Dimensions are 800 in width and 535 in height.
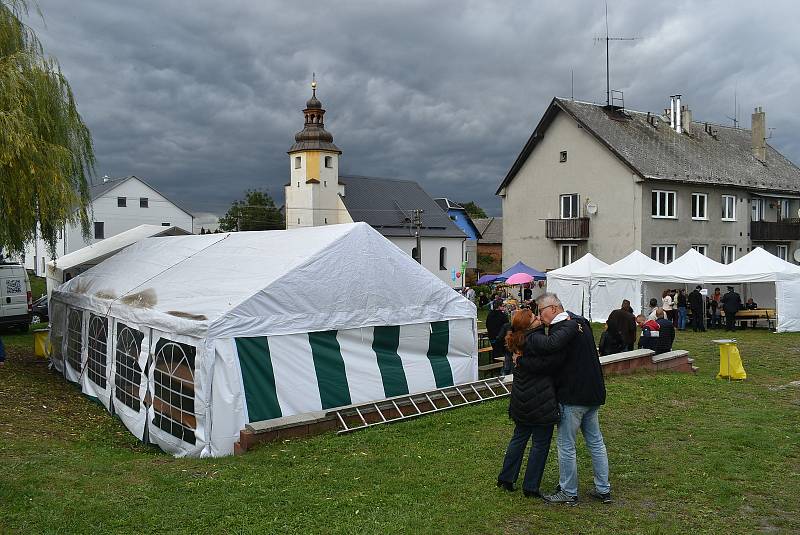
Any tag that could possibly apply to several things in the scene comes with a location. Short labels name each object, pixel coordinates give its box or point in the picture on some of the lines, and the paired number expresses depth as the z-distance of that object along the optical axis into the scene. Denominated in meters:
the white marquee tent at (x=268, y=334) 8.70
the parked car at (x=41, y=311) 29.08
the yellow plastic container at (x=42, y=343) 17.14
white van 21.72
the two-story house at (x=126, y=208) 62.03
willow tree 11.80
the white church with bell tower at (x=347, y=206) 59.19
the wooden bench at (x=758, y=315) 22.88
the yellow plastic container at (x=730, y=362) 12.67
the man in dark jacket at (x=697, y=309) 22.83
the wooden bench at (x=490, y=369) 12.77
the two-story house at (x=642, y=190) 31.53
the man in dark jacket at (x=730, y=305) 22.80
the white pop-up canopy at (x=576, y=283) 27.15
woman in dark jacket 5.72
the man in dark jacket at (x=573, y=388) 5.64
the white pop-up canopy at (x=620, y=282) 24.95
